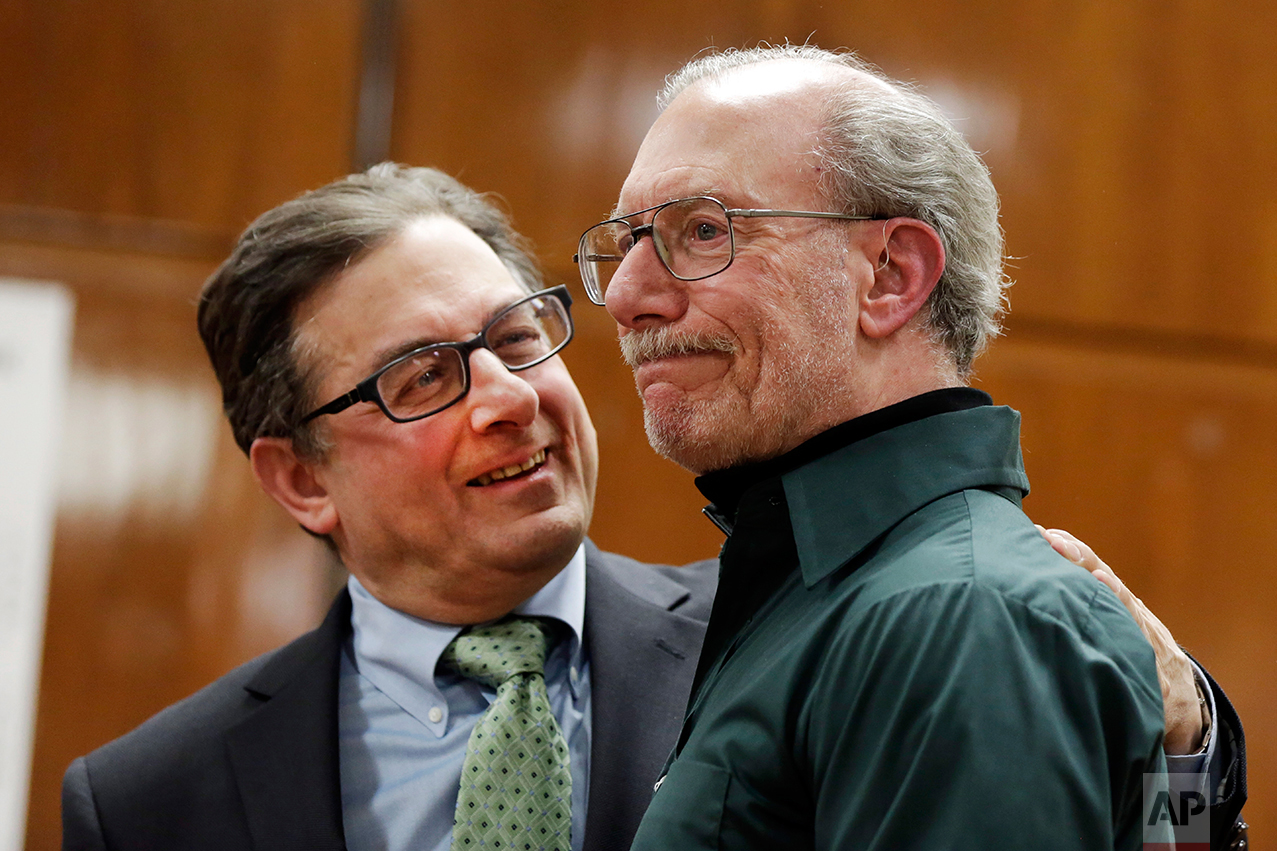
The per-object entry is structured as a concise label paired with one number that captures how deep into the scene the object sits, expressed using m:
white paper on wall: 3.53
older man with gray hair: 2.80
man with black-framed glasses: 3.13
